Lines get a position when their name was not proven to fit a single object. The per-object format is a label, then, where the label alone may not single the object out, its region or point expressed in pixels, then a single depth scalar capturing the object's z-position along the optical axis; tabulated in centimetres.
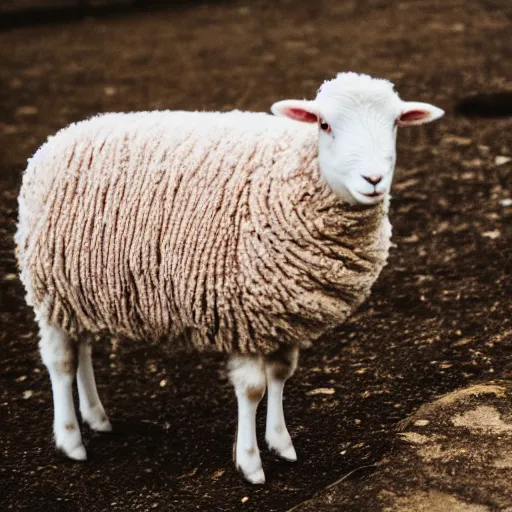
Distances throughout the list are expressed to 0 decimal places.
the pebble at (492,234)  509
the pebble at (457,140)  633
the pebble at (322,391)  397
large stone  289
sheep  311
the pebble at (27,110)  750
